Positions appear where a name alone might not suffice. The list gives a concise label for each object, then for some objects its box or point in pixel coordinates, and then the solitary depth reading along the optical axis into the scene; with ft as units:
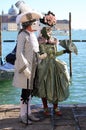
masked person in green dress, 17.22
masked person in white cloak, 16.22
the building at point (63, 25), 380.11
